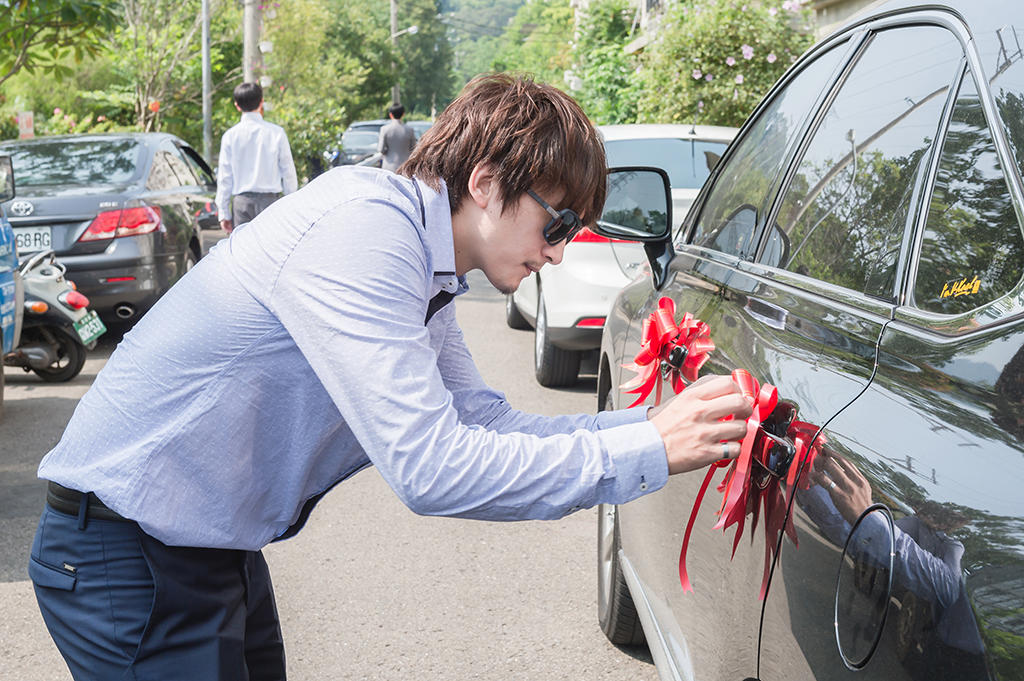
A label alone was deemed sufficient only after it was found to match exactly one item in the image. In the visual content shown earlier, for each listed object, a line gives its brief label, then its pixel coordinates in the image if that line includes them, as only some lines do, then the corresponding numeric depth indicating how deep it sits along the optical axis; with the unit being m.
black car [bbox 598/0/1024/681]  1.28
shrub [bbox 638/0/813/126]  13.12
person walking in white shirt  10.87
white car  7.32
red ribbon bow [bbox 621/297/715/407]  2.48
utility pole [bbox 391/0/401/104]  63.56
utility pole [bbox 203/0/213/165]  23.34
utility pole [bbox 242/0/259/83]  19.86
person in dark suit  16.80
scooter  7.92
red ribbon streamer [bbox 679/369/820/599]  1.71
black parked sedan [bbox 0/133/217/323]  8.86
